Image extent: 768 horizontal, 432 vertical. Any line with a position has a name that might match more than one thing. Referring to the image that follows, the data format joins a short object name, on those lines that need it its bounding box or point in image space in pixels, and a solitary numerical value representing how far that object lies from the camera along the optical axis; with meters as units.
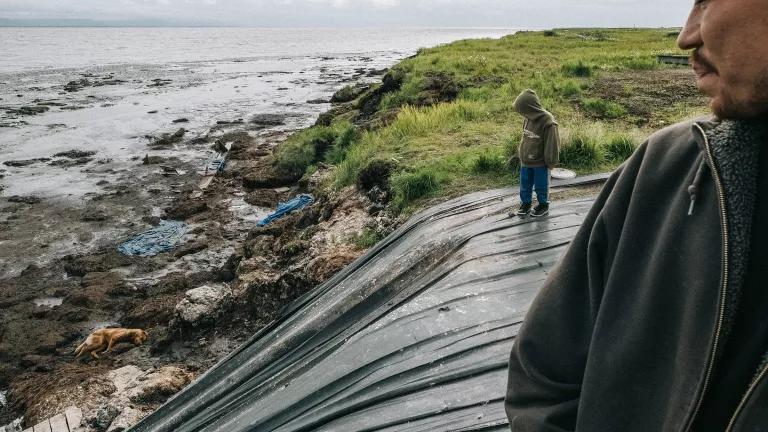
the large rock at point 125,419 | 5.48
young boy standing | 5.40
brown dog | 7.63
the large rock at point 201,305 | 7.52
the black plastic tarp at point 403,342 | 3.11
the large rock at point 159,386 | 5.99
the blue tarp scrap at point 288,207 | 11.52
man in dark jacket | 1.04
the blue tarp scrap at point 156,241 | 11.43
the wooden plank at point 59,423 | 5.60
